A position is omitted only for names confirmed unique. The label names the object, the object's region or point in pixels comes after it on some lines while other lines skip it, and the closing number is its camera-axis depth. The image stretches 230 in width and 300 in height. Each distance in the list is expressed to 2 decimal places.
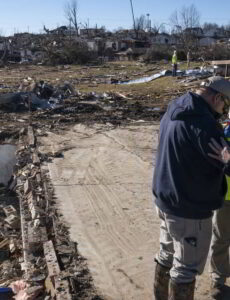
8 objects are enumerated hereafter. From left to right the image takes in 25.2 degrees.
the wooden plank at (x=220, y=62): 21.73
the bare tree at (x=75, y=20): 108.53
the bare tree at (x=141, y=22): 104.40
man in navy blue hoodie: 3.77
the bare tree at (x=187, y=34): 56.83
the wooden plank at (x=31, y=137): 13.40
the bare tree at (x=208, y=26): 114.53
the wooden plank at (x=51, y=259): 5.85
